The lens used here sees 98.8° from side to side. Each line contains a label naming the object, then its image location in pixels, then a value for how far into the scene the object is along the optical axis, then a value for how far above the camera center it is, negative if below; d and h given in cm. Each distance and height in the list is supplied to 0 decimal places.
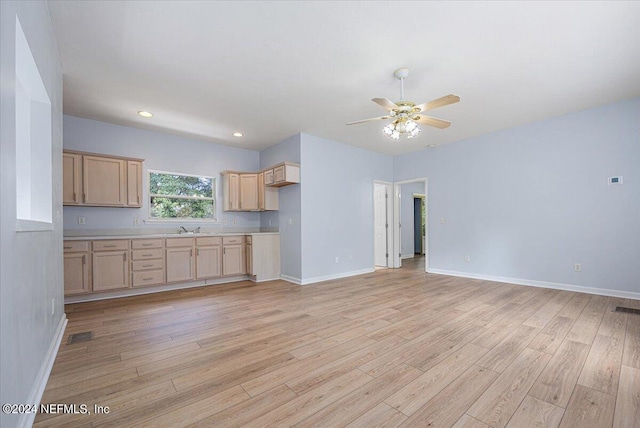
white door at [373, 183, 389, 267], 688 -24
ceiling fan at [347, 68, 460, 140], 281 +114
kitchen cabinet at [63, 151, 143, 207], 402 +59
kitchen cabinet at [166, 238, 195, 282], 458 -73
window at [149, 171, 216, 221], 505 +39
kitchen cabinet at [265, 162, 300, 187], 489 +77
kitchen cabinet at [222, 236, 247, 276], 512 -76
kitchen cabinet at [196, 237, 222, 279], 486 -73
